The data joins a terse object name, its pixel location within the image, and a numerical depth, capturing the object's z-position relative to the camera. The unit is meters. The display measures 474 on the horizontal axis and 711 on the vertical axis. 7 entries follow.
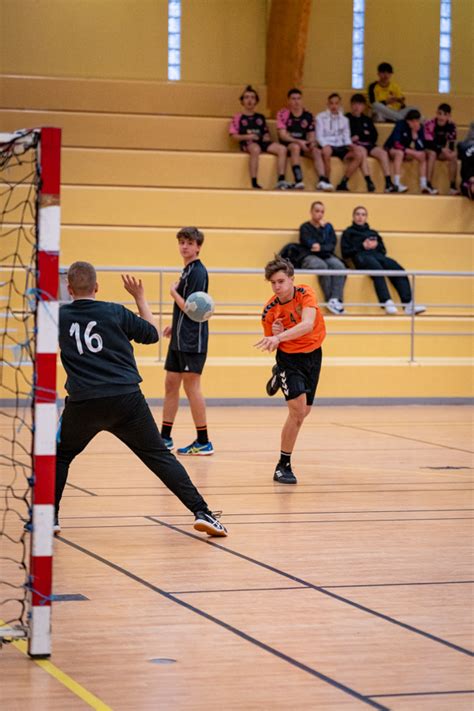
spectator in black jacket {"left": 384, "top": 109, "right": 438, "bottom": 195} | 17.41
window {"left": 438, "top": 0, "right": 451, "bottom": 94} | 19.80
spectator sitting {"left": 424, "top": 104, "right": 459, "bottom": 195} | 17.69
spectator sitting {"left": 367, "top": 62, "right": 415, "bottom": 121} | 18.38
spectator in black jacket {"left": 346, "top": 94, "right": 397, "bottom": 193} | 17.22
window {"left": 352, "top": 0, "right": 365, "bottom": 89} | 19.50
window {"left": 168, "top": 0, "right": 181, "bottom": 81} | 18.78
